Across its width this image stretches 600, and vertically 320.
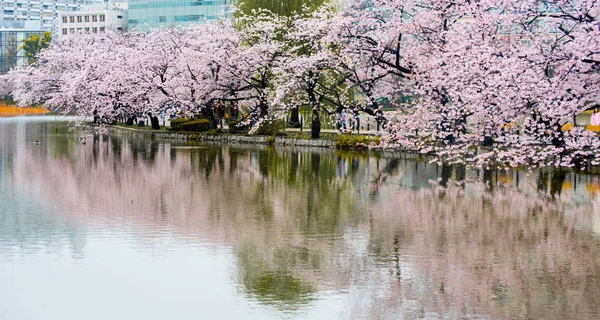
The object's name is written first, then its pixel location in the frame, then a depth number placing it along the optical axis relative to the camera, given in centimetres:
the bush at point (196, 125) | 4362
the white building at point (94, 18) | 14400
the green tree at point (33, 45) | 10940
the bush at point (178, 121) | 4547
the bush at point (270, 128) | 3916
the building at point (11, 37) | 14540
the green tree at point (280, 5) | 4184
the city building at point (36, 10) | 17571
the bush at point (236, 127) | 4216
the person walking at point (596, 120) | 3584
